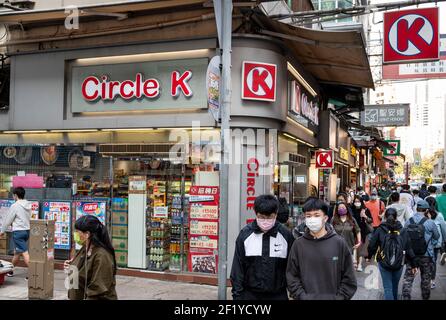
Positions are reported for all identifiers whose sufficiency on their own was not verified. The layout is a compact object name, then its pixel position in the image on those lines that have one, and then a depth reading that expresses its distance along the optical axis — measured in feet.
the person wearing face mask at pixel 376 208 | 40.50
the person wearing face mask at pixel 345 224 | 30.78
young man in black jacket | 15.08
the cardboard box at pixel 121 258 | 33.80
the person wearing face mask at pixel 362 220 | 36.95
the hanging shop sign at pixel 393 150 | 119.07
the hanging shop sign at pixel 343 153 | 65.20
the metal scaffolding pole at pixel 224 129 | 21.95
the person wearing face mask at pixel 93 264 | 14.87
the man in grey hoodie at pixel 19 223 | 30.40
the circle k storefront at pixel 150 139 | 31.01
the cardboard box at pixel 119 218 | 34.09
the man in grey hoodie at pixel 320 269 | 13.84
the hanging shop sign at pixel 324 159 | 50.16
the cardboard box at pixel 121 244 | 33.99
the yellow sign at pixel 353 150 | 82.21
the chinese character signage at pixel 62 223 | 34.94
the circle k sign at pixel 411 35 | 29.73
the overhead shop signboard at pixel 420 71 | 44.06
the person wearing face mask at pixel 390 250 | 22.67
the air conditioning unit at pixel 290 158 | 38.58
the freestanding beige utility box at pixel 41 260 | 26.09
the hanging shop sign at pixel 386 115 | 64.13
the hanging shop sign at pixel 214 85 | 22.62
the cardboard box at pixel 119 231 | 34.02
